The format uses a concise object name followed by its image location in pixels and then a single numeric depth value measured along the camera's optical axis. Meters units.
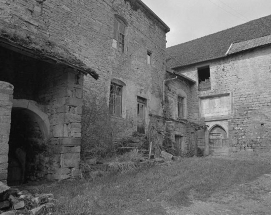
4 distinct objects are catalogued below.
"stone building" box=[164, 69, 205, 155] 14.39
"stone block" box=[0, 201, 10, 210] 4.18
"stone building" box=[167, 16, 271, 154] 15.20
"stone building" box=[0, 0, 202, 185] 6.61
